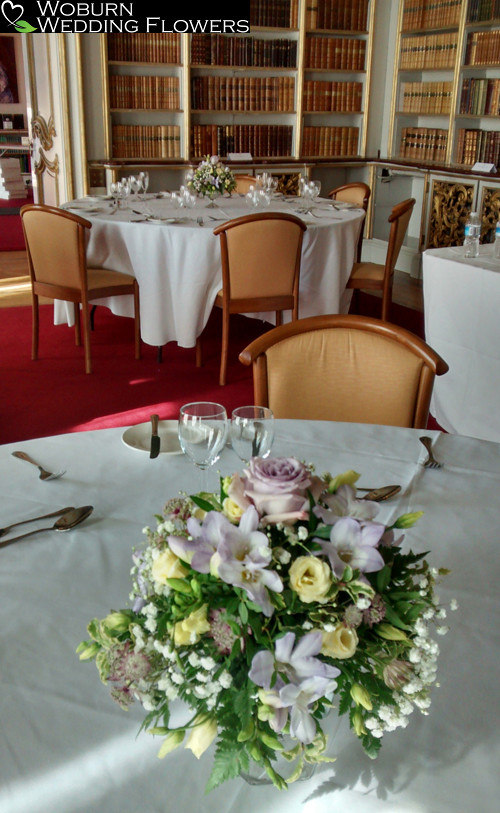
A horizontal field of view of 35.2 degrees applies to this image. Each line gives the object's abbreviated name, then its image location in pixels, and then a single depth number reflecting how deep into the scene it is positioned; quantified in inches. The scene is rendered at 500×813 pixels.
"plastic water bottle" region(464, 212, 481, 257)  135.7
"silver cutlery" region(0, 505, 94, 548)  50.1
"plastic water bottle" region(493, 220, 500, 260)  134.0
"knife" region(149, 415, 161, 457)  59.8
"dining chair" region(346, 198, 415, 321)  189.5
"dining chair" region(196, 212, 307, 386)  159.8
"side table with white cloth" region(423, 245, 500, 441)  126.3
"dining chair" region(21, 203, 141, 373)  164.9
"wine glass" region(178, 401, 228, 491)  46.7
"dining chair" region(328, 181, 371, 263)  226.2
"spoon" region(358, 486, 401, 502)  53.8
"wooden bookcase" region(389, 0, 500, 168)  242.7
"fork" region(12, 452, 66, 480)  56.6
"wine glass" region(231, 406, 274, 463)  46.7
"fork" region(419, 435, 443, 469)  59.5
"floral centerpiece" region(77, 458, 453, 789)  27.1
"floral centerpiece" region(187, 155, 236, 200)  203.9
